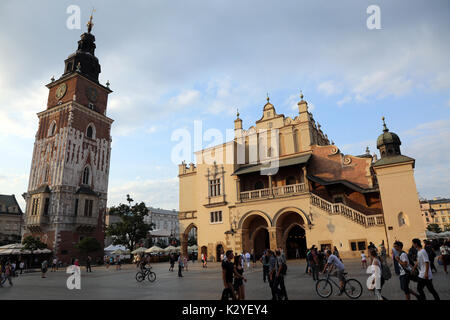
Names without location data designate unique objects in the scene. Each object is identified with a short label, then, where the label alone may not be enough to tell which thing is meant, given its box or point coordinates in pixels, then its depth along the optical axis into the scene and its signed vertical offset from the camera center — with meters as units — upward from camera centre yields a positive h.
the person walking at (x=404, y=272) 7.91 -1.13
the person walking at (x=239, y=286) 8.35 -1.45
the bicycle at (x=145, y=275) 17.19 -2.23
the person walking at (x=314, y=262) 13.81 -1.41
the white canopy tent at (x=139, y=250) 38.18 -1.60
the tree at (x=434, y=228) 76.16 +0.39
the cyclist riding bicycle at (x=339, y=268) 9.43 -1.16
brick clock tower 38.25 +11.42
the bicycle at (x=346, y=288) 9.24 -1.82
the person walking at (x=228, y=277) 7.72 -1.12
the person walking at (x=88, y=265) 27.87 -2.40
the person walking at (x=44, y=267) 22.56 -2.01
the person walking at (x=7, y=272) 16.62 -1.70
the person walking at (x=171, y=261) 24.76 -2.07
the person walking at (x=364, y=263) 16.98 -1.88
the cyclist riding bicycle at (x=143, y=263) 17.23 -1.49
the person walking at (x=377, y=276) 8.14 -1.26
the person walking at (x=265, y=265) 14.48 -1.52
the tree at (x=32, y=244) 33.59 -0.28
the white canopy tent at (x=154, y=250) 38.14 -1.57
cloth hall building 23.92 +4.08
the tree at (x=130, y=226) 41.97 +1.86
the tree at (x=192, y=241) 67.12 -1.02
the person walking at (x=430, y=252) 13.72 -1.10
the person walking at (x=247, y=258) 23.32 -1.85
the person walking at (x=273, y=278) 9.18 -1.41
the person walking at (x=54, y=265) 31.35 -2.68
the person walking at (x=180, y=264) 18.80 -1.76
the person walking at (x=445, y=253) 14.86 -1.29
